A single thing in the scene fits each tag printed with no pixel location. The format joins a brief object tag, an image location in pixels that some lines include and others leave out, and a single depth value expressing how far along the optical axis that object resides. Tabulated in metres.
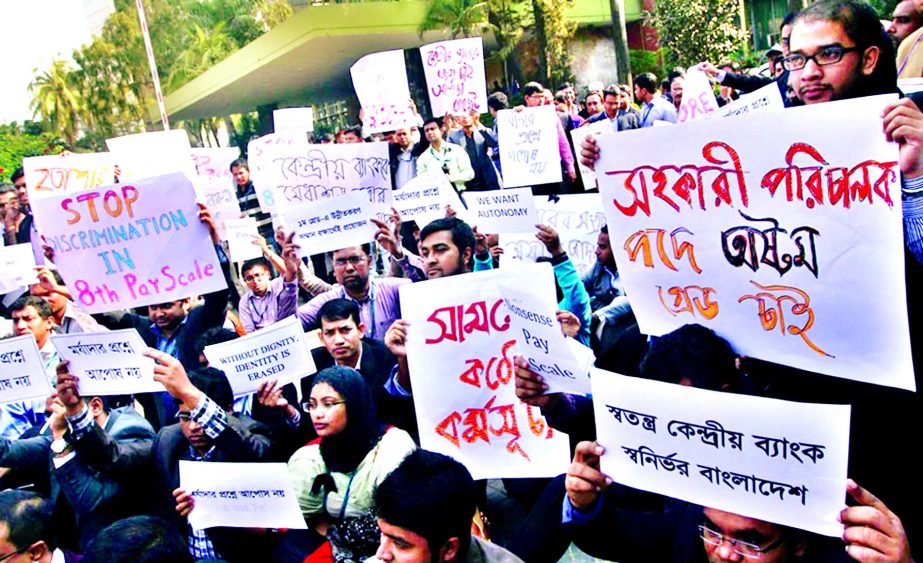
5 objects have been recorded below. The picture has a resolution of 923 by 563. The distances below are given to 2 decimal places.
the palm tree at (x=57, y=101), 34.16
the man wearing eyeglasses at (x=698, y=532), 1.61
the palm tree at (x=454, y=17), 23.03
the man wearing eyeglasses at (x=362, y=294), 4.72
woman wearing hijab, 3.00
